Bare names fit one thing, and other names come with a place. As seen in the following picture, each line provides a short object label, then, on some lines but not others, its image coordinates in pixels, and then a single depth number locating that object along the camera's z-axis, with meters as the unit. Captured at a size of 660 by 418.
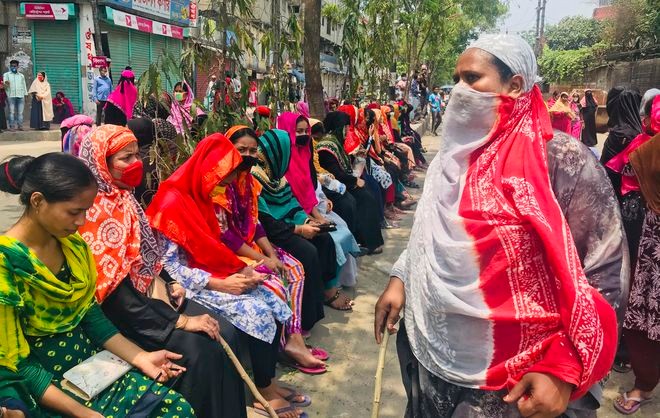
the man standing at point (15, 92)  12.39
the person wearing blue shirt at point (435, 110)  18.31
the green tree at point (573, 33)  41.66
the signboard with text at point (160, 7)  15.73
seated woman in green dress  1.76
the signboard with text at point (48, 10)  14.22
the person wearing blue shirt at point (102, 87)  11.20
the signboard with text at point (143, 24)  15.08
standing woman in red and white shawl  1.27
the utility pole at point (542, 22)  33.53
